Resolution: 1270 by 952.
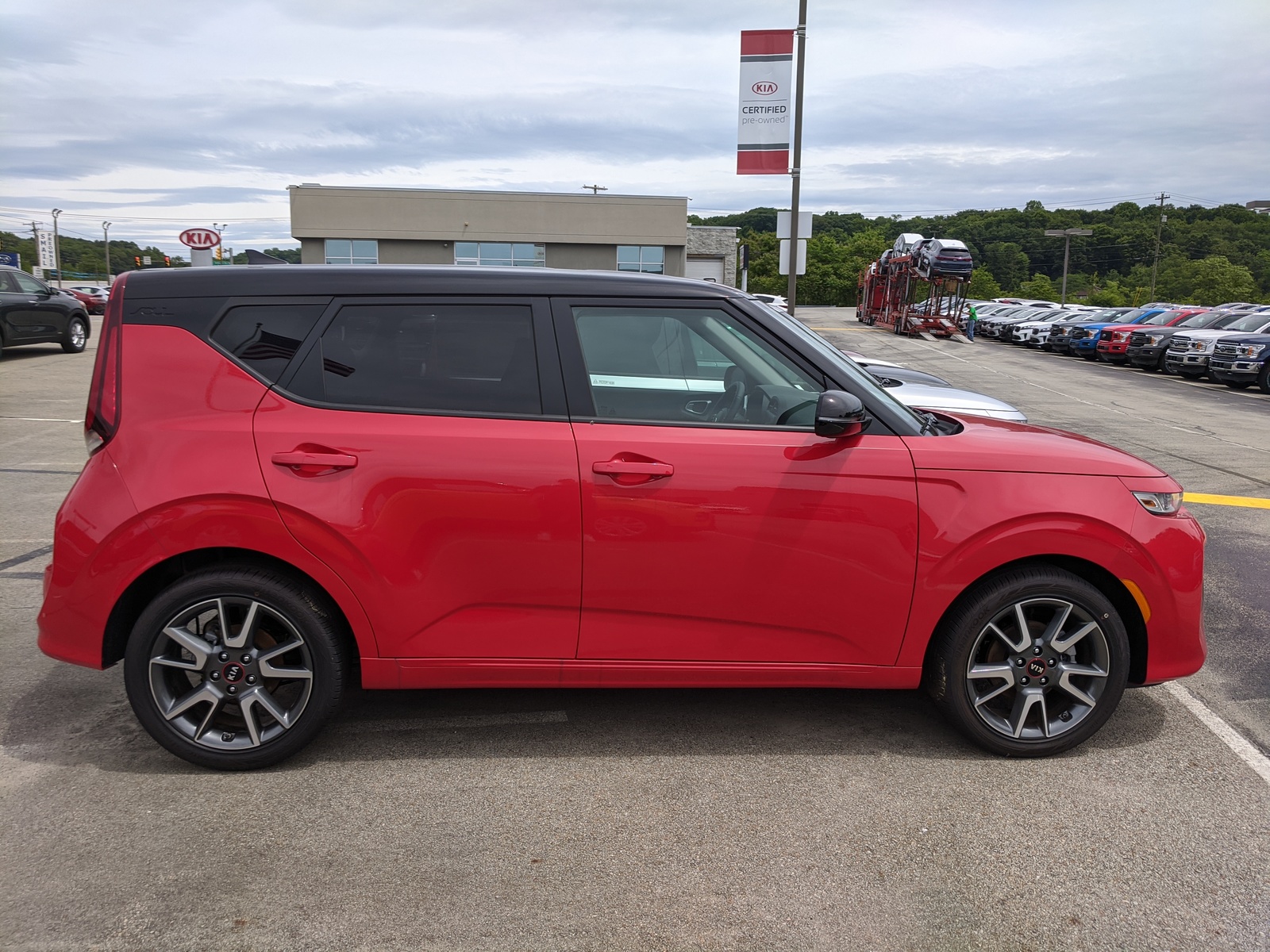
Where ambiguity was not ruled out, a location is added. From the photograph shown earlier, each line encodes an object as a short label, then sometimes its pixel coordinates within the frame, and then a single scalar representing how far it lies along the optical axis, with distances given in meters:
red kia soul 3.47
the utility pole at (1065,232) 73.50
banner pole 16.16
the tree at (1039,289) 119.50
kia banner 15.60
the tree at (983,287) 116.25
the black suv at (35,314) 20.06
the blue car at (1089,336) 32.69
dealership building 47.16
